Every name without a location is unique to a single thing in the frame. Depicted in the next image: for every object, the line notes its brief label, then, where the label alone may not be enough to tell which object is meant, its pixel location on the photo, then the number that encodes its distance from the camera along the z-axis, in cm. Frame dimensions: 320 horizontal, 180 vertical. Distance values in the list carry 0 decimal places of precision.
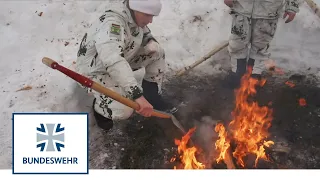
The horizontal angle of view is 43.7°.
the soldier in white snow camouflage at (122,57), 368
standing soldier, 498
